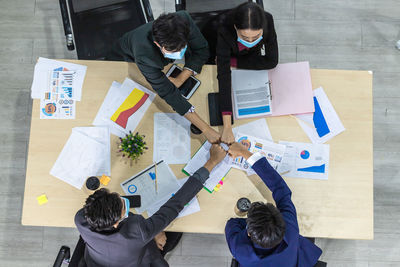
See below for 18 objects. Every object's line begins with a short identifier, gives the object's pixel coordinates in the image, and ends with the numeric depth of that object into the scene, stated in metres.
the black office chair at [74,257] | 1.79
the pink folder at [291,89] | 1.89
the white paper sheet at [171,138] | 1.86
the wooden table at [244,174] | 1.80
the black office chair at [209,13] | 2.18
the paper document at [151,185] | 1.82
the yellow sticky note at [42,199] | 1.81
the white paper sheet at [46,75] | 1.90
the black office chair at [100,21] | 2.12
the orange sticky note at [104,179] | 1.83
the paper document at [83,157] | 1.83
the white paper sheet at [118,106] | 1.89
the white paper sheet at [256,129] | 1.88
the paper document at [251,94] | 1.90
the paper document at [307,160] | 1.84
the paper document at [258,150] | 1.85
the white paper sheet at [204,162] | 1.82
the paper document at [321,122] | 1.88
